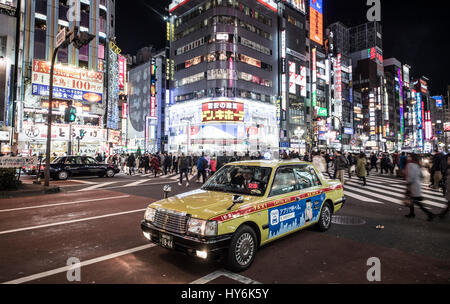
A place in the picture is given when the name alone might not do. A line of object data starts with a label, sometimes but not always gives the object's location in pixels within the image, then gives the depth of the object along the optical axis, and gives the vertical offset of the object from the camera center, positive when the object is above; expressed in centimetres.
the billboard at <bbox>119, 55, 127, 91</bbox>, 4647 +1657
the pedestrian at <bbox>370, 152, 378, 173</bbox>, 2207 +1
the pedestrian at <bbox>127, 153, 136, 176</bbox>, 2055 -20
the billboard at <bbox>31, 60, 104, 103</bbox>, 2058 +658
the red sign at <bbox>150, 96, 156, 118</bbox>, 6440 +1358
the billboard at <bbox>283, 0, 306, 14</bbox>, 5689 +3573
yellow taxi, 352 -83
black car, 1576 -54
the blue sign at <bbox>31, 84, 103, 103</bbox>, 2070 +566
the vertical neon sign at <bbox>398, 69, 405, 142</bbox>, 10545 +2202
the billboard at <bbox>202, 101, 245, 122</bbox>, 4081 +785
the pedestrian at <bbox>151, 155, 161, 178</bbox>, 1830 -25
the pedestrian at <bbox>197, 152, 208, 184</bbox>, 1413 -30
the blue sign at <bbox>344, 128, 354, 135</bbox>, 7978 +924
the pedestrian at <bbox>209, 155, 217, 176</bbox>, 1512 -25
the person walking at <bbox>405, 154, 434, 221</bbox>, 663 -60
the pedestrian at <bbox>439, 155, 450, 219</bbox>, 666 -79
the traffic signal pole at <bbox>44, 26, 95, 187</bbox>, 1017 +488
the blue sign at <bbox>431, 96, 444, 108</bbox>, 12842 +2962
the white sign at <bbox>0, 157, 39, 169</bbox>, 1082 -12
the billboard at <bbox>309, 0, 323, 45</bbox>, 6362 +3578
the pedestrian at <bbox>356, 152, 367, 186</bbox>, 1329 -37
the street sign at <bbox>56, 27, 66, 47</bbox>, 1065 +522
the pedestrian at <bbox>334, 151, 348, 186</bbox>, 1270 -25
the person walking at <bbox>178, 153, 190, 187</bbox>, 1399 -30
